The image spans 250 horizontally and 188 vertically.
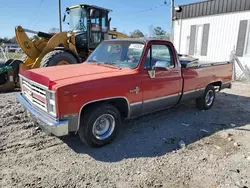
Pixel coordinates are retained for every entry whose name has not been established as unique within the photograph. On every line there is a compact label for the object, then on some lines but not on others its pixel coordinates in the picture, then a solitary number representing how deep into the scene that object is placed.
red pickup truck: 3.20
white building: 10.27
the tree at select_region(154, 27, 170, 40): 47.24
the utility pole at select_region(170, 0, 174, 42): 13.88
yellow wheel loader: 7.23
